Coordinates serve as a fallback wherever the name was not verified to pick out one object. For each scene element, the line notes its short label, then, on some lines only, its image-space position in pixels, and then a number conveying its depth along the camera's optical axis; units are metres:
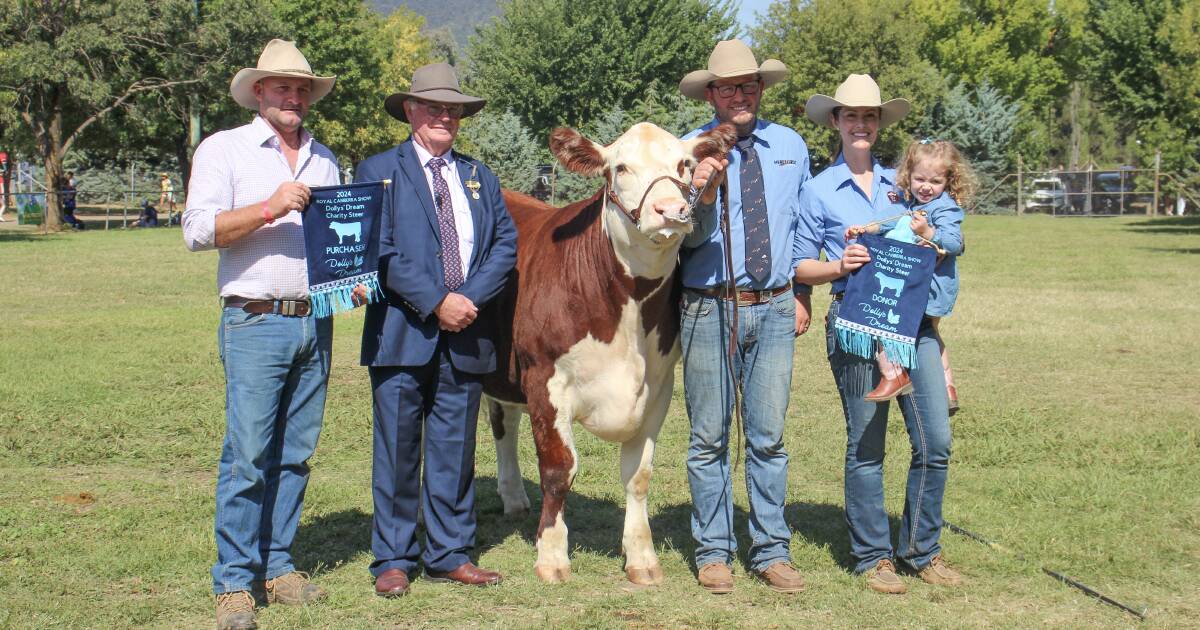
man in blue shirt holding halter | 5.52
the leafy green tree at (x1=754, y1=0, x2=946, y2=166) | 54.31
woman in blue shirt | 5.48
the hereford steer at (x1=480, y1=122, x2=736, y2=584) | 5.41
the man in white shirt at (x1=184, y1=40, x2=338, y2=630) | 4.95
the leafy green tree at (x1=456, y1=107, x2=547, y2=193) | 42.91
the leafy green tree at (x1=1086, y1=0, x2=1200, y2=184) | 32.97
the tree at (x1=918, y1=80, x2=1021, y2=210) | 53.97
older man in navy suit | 5.50
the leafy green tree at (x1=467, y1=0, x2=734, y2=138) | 49.25
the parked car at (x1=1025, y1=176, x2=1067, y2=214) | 52.08
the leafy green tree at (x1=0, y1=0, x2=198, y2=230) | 33.88
